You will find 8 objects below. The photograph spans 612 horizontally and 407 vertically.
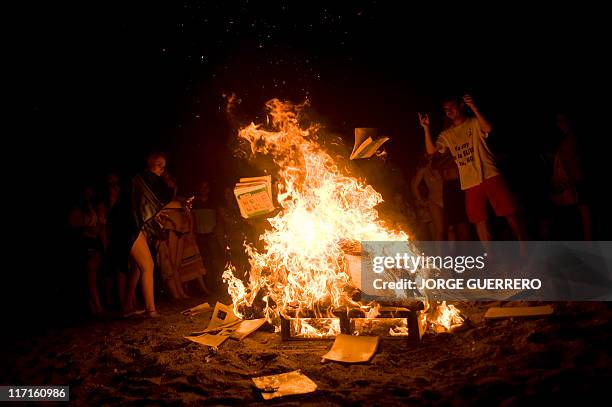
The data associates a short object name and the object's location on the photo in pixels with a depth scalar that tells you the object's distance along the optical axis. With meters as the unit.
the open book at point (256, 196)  7.15
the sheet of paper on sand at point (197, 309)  6.97
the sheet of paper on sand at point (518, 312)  4.90
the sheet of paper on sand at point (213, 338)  5.39
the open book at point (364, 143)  7.27
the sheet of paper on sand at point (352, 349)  4.59
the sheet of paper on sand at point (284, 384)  3.88
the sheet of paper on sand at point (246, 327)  5.60
